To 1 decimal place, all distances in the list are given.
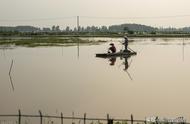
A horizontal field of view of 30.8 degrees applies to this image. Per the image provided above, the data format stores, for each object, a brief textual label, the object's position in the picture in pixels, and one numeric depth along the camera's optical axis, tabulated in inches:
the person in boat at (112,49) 934.8
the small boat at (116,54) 918.6
